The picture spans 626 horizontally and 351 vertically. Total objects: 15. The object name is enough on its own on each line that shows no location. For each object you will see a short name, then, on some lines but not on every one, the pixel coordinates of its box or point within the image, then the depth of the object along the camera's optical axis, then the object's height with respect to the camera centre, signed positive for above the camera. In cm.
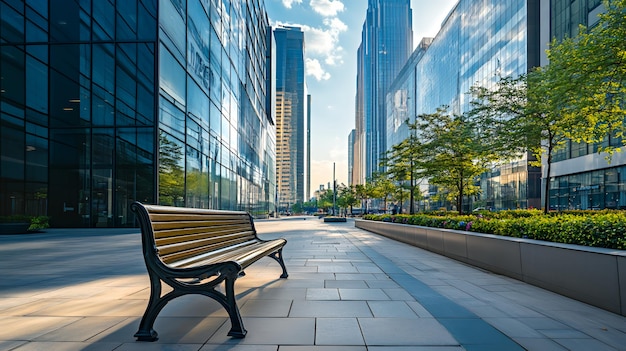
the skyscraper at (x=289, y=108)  13375 +3523
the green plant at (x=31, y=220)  1614 -178
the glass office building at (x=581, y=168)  2845 +186
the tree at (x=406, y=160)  1870 +164
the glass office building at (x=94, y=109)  1756 +418
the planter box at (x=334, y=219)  3575 -357
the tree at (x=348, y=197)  5231 -168
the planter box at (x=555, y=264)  395 -120
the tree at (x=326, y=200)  8001 -361
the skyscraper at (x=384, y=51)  17338 +7139
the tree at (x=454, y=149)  1330 +173
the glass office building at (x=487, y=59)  4059 +2019
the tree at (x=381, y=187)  3506 -5
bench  301 -76
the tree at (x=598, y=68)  718 +274
